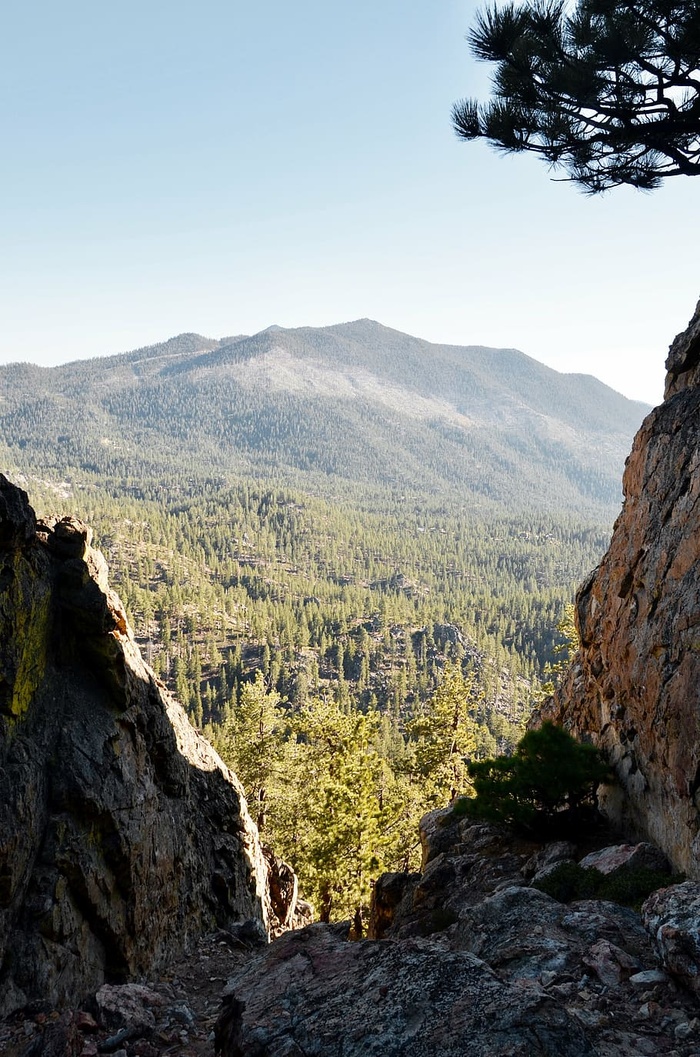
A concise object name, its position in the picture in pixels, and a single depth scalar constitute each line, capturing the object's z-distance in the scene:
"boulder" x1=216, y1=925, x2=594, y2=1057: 6.25
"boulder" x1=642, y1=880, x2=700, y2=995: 7.58
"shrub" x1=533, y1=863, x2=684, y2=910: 11.23
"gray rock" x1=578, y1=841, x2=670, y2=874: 12.23
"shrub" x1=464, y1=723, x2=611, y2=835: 15.38
